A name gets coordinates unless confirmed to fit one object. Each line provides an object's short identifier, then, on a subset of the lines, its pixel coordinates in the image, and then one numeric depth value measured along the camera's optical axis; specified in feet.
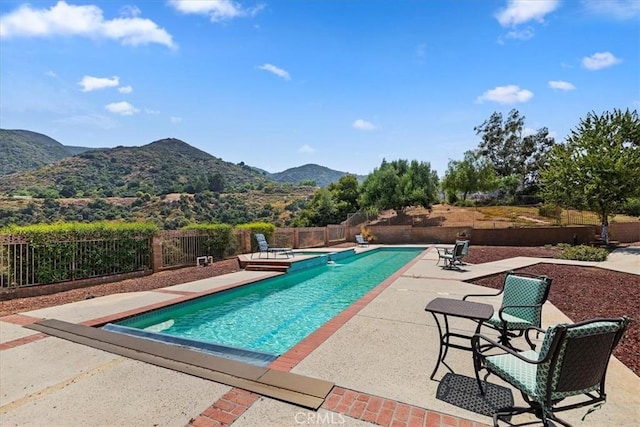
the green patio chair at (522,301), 11.40
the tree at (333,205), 117.86
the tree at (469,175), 111.55
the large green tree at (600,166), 48.47
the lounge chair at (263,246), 42.97
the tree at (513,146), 160.66
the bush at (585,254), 37.70
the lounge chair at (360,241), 69.21
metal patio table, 9.79
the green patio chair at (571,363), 6.72
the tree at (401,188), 91.59
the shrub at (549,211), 77.36
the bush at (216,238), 41.52
